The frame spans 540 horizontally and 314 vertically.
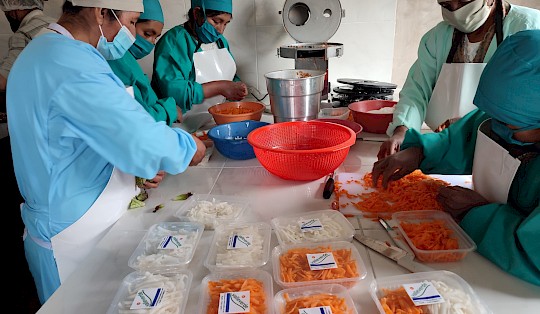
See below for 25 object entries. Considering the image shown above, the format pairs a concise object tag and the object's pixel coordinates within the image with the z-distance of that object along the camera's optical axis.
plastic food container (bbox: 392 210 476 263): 0.93
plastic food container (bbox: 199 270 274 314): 0.78
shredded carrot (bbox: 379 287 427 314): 0.76
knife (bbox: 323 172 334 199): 1.29
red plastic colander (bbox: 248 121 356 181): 1.33
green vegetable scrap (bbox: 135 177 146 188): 1.35
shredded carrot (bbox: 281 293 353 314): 0.77
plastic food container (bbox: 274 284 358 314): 0.77
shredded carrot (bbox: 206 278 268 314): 0.79
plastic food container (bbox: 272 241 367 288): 0.85
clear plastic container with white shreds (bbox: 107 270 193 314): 0.79
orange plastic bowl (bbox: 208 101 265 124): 1.96
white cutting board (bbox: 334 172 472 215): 1.24
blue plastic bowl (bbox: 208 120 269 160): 1.64
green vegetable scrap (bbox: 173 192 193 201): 1.33
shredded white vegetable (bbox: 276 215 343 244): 1.01
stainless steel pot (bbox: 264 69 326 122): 1.76
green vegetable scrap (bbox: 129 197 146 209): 1.29
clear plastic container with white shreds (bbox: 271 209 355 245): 1.01
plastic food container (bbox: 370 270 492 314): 0.76
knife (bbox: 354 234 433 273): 0.92
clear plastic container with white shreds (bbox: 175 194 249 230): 1.15
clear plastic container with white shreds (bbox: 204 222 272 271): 0.92
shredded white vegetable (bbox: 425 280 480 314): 0.75
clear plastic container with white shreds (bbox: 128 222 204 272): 0.94
